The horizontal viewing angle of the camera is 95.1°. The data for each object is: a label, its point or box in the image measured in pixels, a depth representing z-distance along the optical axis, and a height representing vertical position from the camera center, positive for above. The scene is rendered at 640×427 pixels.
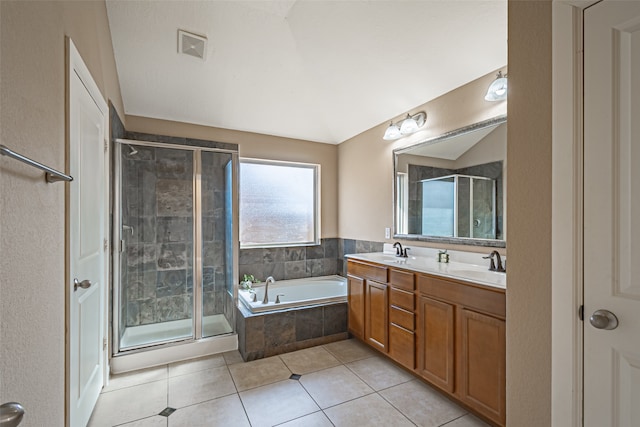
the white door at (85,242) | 1.46 -0.17
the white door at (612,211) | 1.00 +0.01
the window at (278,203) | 3.76 +0.13
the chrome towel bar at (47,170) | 0.71 +0.14
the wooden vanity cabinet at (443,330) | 1.73 -0.84
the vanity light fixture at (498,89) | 2.06 +0.89
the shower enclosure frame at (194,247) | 2.55 -0.32
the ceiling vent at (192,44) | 2.51 +1.50
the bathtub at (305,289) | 3.55 -0.95
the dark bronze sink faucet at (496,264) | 2.15 -0.38
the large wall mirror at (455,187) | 2.26 +0.23
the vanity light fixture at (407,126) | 2.86 +0.89
